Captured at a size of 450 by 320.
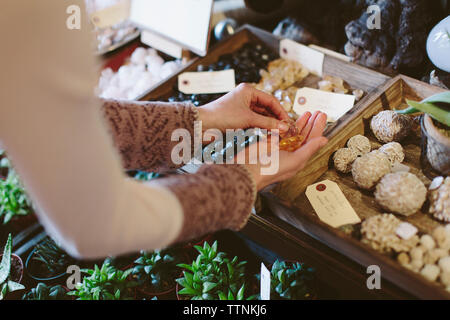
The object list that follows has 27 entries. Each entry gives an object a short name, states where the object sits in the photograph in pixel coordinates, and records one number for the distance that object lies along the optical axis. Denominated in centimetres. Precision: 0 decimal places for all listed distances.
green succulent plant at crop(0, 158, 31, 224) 171
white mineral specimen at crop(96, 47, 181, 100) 183
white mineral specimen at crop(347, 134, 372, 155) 116
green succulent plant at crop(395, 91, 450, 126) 94
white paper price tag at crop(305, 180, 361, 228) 104
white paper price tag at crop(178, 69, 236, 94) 161
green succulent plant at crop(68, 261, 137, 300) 127
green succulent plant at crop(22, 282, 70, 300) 131
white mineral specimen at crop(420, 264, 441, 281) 83
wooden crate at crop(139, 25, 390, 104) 139
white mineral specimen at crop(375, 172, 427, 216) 95
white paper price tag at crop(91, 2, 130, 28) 219
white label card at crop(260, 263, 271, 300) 103
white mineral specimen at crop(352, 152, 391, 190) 104
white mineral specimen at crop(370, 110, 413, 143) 116
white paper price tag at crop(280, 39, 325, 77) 155
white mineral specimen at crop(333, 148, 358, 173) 114
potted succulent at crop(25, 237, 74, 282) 148
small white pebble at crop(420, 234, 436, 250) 89
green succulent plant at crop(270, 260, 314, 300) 109
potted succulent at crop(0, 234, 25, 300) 131
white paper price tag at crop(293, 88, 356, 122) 137
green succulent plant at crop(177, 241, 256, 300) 116
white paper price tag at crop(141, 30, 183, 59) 185
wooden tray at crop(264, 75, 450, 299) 82
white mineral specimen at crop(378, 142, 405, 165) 112
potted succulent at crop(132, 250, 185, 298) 131
